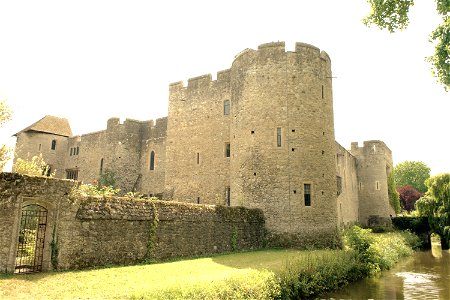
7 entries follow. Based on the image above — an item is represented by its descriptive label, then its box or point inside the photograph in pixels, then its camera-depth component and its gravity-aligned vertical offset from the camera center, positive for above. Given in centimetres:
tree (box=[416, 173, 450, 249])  2823 +54
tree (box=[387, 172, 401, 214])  3988 +179
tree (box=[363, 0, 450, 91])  1172 +654
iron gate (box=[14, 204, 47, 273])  1012 -135
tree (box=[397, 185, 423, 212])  5828 +265
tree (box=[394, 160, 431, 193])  6472 +693
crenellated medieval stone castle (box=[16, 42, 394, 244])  1858 +410
